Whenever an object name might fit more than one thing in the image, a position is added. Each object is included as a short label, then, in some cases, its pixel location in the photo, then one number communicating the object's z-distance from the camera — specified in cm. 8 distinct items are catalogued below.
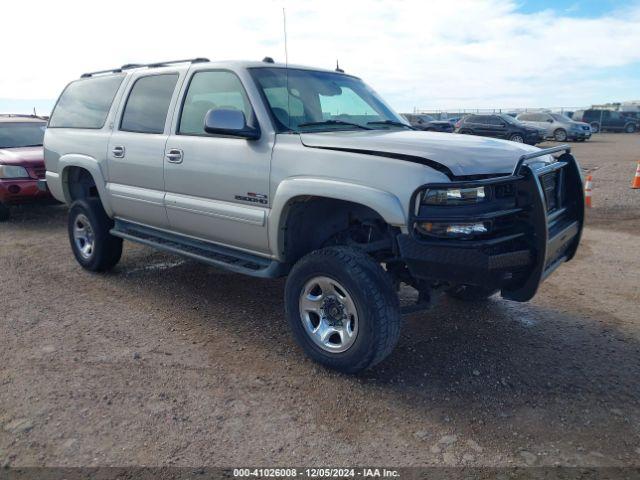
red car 800
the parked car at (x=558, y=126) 2741
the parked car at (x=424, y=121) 2314
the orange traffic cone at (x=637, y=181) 1076
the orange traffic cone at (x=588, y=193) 906
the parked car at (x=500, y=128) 2170
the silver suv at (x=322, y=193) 299
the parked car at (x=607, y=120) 3594
